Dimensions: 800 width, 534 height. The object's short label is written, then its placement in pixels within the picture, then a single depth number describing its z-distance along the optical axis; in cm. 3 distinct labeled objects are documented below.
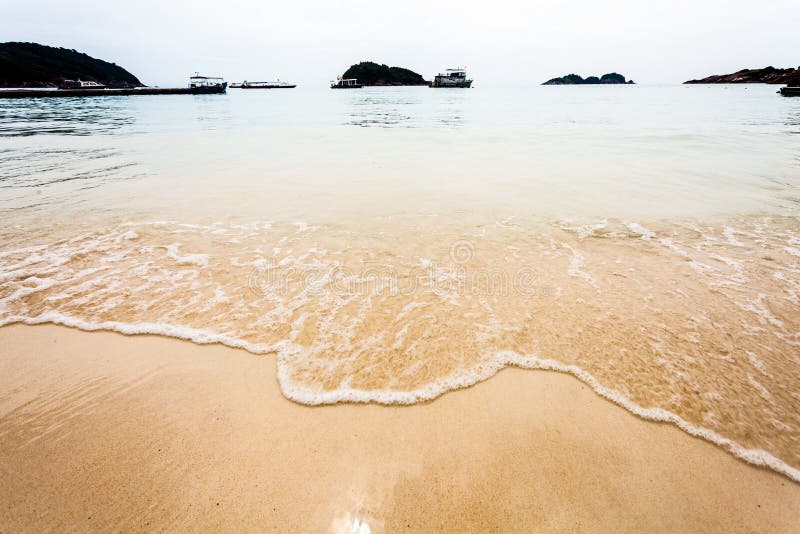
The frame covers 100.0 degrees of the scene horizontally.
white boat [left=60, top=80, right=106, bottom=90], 8780
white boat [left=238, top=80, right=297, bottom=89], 16375
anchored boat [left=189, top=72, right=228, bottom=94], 8518
